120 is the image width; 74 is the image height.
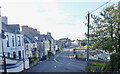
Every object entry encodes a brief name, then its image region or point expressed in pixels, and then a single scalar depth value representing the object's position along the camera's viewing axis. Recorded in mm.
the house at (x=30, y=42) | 24500
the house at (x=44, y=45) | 33281
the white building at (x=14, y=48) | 8195
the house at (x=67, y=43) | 118475
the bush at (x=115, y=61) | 5270
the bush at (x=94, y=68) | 6713
